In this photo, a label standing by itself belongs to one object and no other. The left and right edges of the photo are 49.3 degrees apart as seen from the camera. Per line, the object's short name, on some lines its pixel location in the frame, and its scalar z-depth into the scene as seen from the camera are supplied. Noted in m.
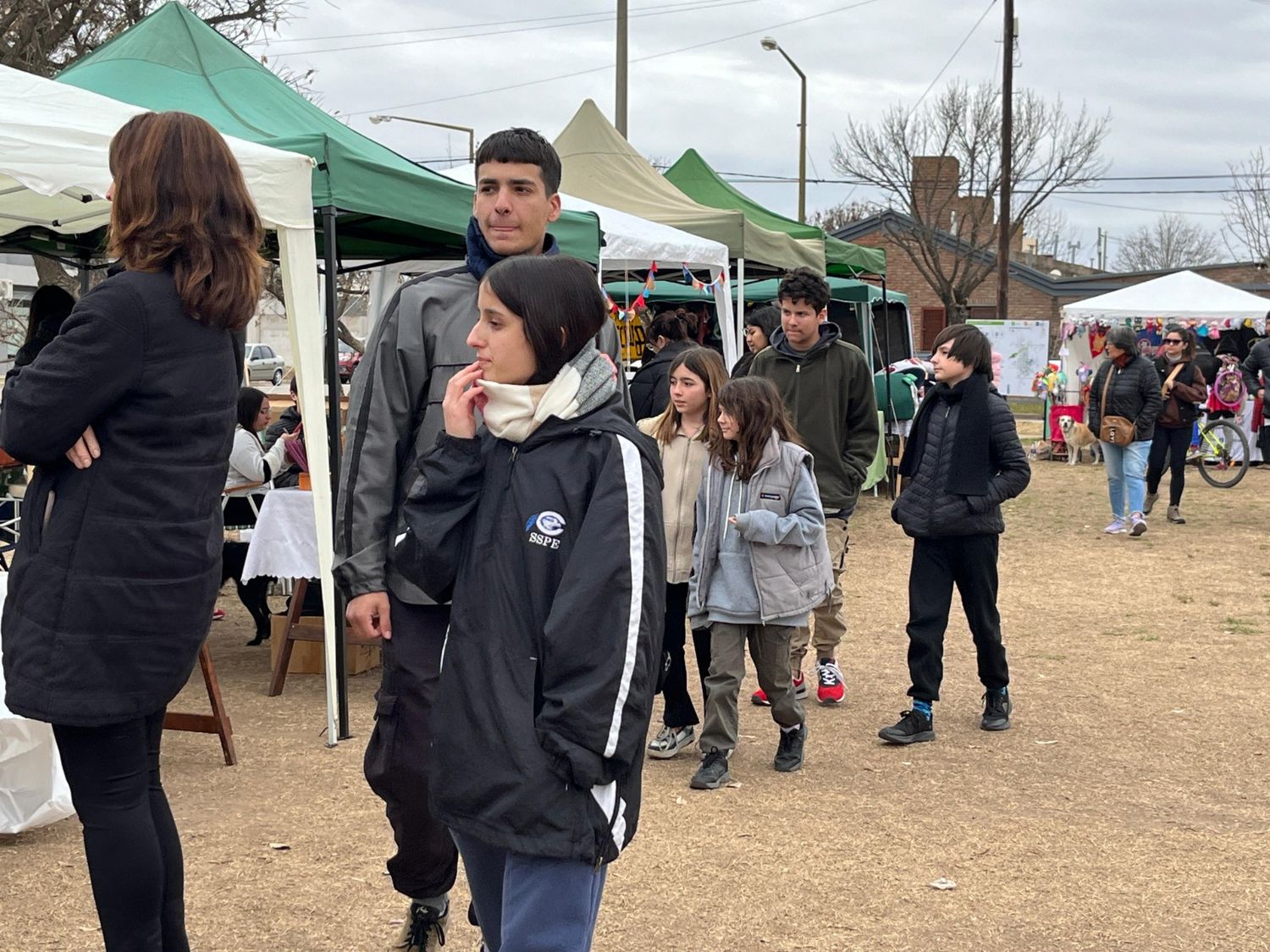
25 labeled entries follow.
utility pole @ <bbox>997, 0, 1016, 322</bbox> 30.47
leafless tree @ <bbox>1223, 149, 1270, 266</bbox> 45.78
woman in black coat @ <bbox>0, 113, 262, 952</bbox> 2.76
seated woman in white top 7.84
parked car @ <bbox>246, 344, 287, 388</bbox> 44.15
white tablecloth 6.71
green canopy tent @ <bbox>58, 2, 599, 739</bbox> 6.07
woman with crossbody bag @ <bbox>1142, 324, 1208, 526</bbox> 13.57
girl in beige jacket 5.48
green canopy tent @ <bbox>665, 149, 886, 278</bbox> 17.00
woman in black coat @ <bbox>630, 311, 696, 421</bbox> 7.88
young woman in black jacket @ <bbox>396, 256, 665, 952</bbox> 2.30
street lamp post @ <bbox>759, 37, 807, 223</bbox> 33.53
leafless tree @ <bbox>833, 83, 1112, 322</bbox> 40.22
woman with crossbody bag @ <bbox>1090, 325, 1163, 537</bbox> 12.23
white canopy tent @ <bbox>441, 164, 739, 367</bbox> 10.29
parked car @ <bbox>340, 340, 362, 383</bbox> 21.18
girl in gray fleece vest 5.26
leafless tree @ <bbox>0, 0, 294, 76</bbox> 15.93
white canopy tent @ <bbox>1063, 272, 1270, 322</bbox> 21.42
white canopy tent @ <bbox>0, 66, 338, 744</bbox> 4.82
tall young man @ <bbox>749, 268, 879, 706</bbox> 6.50
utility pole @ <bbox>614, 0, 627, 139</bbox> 18.14
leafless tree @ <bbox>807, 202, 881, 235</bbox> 52.48
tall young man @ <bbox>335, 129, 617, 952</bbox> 3.07
